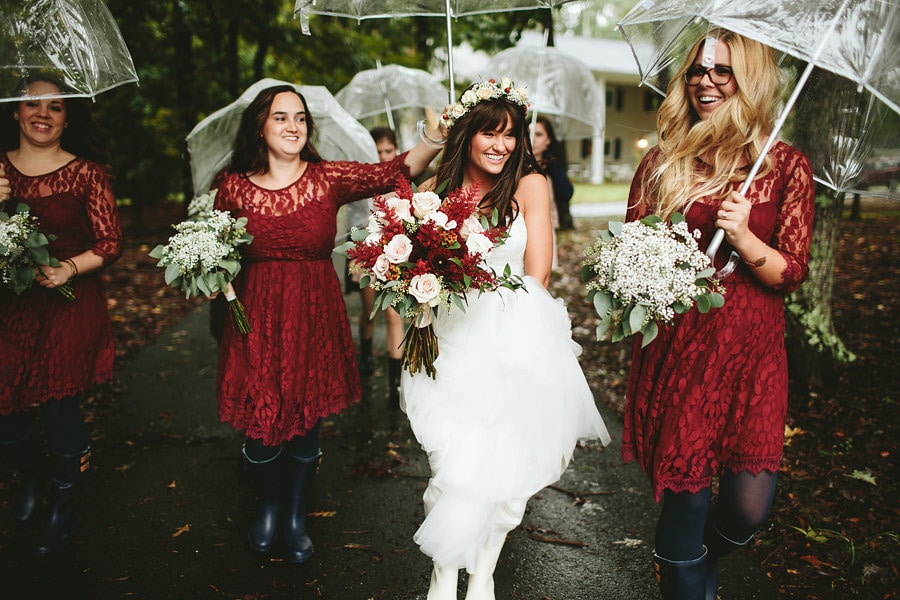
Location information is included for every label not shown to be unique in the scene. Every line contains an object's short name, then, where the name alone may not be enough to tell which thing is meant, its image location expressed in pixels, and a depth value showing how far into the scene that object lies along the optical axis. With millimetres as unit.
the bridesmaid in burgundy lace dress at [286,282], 3455
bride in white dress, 2891
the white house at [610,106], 29750
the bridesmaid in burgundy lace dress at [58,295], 3586
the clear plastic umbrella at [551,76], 7102
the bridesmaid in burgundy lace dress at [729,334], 2520
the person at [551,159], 6473
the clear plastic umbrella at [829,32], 2182
